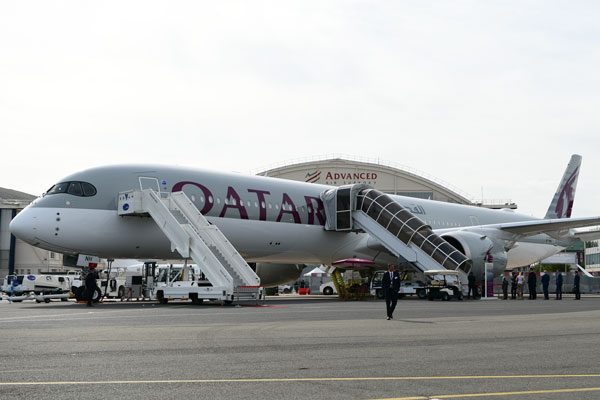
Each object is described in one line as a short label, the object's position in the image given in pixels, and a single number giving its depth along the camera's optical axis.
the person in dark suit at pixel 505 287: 35.11
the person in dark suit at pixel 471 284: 31.67
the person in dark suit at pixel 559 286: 34.38
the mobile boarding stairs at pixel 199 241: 24.67
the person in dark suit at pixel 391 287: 17.64
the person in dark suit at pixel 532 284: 34.62
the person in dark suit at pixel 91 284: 25.24
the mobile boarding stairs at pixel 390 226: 30.70
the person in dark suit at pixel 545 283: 34.19
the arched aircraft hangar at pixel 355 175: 71.00
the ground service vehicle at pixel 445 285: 30.27
